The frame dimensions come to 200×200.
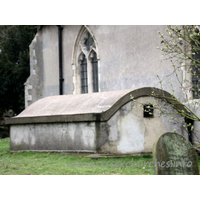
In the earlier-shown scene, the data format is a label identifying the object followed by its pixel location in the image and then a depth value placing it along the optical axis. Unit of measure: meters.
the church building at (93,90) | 10.27
